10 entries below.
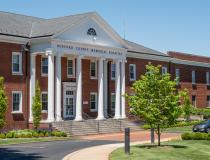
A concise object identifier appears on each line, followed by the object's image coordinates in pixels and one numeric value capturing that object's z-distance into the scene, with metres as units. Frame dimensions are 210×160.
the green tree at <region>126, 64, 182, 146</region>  25.88
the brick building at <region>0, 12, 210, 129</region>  39.16
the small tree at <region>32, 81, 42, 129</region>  37.00
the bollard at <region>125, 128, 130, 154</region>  22.75
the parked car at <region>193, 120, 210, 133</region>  38.06
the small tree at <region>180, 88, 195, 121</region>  50.59
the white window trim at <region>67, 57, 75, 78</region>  44.53
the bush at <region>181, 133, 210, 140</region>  31.39
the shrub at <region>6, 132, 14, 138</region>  34.44
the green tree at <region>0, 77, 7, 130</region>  33.22
